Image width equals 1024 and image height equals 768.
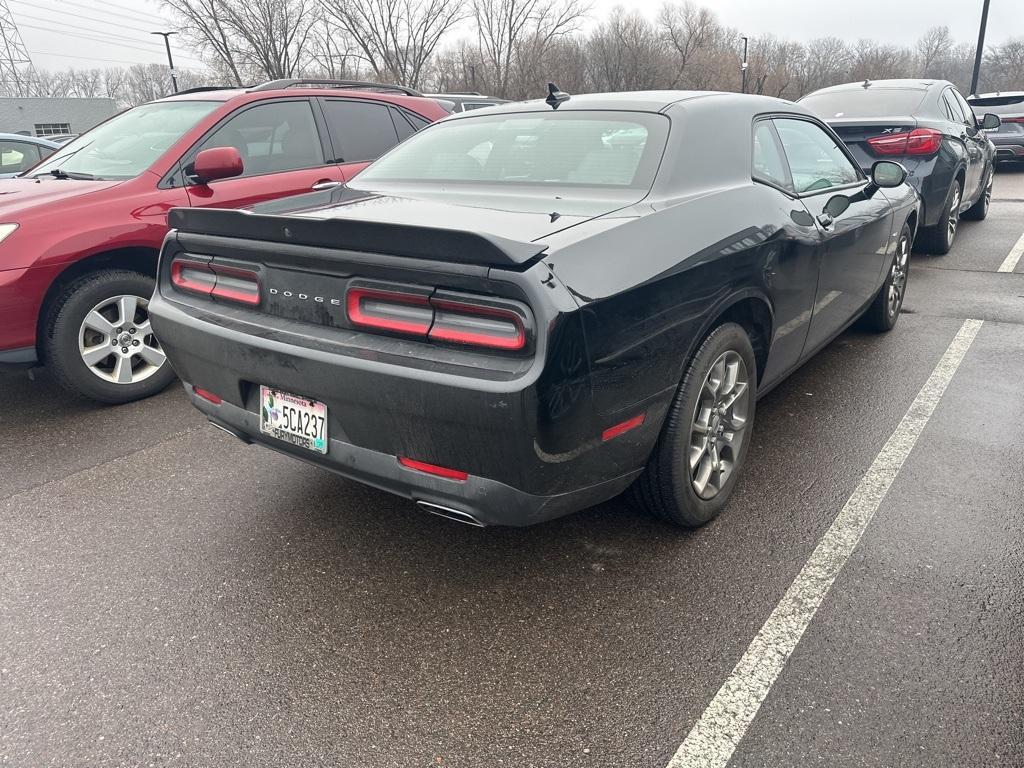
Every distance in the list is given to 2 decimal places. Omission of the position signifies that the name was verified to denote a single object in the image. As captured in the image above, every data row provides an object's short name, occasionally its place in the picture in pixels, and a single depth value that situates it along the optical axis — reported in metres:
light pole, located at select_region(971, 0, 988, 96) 28.22
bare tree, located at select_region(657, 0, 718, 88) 62.62
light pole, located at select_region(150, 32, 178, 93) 49.69
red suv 3.91
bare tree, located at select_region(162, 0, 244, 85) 42.78
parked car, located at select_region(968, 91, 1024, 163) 14.87
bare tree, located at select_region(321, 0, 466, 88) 46.31
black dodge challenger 2.09
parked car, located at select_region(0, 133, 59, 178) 8.82
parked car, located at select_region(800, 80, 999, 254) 6.96
